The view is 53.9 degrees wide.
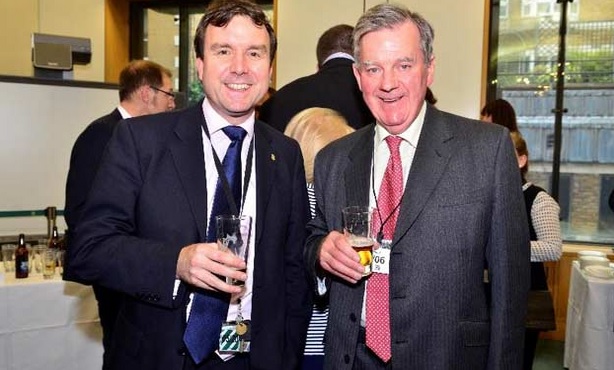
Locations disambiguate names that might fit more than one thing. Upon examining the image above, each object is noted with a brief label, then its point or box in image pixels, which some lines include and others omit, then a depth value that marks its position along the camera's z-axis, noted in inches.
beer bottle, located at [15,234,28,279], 132.6
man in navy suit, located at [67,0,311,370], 57.8
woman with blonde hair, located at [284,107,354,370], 76.5
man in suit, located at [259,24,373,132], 121.1
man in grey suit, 61.8
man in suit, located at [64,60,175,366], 117.3
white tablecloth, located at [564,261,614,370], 153.9
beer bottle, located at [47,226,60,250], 152.6
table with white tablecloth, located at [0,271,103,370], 127.0
